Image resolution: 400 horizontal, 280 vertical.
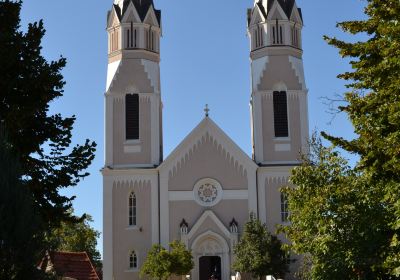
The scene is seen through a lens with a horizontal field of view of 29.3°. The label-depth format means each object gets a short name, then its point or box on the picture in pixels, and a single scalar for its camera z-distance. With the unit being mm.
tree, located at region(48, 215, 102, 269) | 62009
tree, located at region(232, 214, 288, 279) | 42656
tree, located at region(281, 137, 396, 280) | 21000
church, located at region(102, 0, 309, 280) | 46531
